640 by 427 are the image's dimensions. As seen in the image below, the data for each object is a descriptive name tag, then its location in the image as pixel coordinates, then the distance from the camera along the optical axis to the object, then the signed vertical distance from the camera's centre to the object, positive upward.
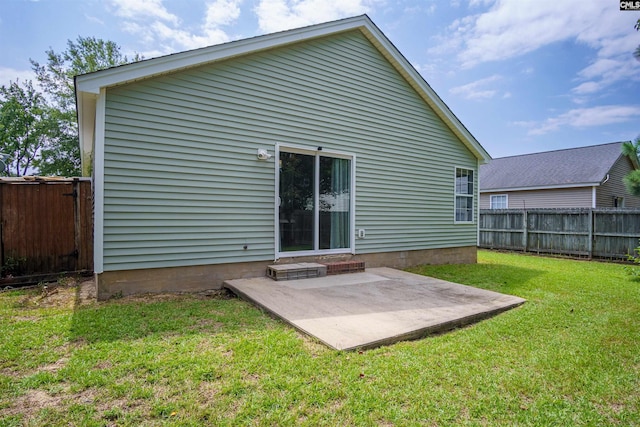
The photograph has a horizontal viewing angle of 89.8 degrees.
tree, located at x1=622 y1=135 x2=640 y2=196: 8.14 +0.92
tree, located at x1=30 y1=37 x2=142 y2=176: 22.72 +8.92
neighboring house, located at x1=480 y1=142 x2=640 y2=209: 14.93 +1.56
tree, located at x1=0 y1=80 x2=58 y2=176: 23.16 +6.39
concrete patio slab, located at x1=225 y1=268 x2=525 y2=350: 3.26 -1.22
